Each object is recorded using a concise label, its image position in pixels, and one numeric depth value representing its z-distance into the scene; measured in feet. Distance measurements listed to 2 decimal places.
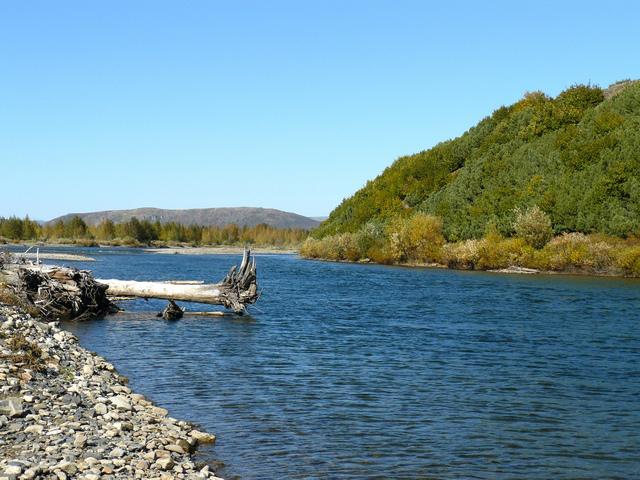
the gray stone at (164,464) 34.88
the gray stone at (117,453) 35.22
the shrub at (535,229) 263.29
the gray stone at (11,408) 39.68
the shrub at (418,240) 305.94
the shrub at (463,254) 273.03
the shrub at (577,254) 233.35
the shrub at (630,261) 221.13
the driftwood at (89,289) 90.84
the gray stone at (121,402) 46.06
